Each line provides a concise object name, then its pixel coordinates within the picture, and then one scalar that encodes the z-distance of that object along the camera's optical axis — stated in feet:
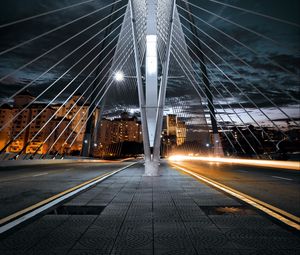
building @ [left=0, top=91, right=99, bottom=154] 417.28
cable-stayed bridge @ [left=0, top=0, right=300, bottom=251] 18.80
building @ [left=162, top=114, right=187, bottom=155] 327.24
